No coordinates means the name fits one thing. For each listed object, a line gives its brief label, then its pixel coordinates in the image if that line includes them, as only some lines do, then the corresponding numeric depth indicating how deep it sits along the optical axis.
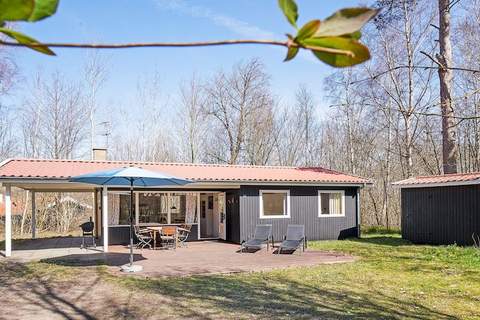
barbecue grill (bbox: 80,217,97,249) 15.17
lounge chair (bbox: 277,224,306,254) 13.77
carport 13.38
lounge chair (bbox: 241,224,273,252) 14.52
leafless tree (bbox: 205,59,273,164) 29.33
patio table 15.38
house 16.69
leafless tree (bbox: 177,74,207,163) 29.30
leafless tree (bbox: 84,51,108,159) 25.55
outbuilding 14.61
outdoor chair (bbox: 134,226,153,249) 15.58
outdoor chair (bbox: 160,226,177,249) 15.27
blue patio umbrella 10.18
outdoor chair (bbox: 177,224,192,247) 16.17
